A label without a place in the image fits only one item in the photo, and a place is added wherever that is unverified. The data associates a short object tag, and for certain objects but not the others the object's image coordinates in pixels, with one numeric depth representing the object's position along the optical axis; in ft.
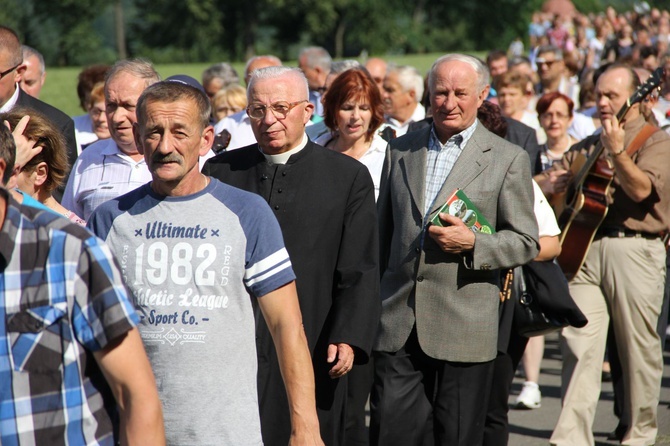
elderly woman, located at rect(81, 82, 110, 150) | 51.19
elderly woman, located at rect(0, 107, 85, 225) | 26.03
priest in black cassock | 29.99
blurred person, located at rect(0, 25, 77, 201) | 39.01
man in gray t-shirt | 22.89
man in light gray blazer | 34.42
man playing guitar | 43.39
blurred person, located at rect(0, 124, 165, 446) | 17.31
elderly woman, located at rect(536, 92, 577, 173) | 57.26
